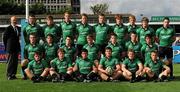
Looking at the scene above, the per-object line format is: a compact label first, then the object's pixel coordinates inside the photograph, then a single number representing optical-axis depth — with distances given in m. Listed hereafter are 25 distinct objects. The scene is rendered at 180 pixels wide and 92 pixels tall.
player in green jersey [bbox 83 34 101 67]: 13.42
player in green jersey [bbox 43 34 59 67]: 13.41
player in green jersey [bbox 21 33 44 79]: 13.38
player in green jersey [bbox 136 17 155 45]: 13.60
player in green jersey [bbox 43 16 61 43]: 13.64
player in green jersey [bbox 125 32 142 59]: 13.46
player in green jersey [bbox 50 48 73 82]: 13.16
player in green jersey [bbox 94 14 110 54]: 13.73
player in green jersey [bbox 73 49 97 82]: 13.14
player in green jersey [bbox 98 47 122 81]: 13.13
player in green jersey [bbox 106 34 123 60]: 13.41
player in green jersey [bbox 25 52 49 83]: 13.08
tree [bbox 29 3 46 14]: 102.06
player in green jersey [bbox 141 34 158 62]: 13.40
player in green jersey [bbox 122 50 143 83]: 13.08
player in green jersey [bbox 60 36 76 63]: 13.38
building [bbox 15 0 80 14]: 124.68
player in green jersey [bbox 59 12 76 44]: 13.73
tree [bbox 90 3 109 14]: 116.06
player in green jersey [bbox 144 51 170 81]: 13.09
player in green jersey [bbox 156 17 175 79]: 13.71
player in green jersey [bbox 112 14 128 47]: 13.70
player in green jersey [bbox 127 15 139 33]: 13.55
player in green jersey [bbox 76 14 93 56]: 13.69
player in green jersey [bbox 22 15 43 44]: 13.67
